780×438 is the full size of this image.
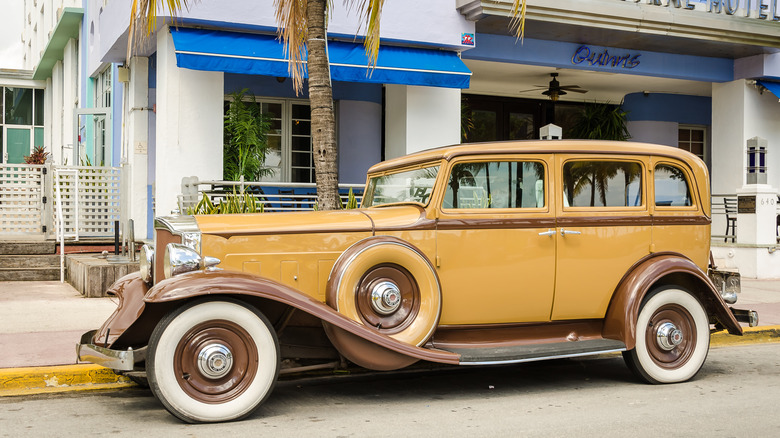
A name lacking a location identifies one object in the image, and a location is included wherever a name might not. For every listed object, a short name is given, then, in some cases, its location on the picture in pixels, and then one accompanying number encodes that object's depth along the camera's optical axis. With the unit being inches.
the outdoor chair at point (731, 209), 587.5
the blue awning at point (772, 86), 590.2
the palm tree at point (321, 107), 309.7
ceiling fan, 604.1
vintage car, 183.9
